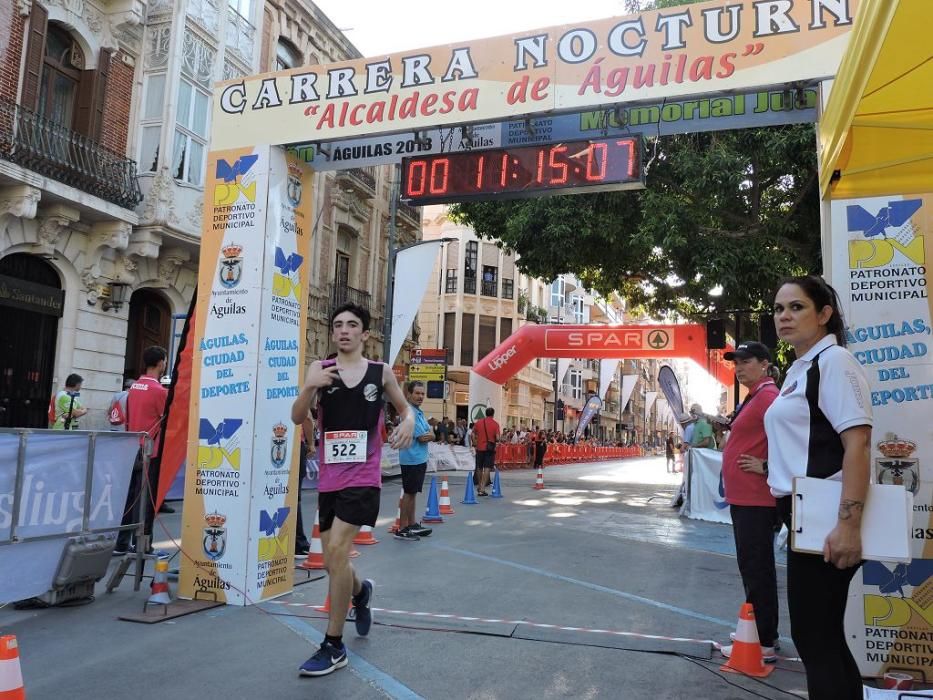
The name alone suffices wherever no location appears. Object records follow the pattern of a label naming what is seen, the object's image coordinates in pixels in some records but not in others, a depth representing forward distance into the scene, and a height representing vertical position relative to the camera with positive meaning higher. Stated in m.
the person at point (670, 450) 35.78 -0.53
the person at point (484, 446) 16.33 -0.27
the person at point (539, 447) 26.89 -0.43
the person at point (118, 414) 7.94 +0.08
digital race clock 5.63 +2.05
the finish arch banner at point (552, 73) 5.09 +2.67
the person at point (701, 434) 13.93 +0.11
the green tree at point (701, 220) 13.43 +4.22
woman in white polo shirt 2.73 -0.03
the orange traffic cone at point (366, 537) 9.07 -1.29
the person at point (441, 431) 27.02 +0.03
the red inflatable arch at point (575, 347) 19.41 +2.43
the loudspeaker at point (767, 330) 13.23 +1.95
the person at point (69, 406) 11.05 +0.22
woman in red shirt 4.78 -0.42
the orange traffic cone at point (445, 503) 12.47 -1.16
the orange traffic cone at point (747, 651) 4.41 -1.22
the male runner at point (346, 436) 4.41 -0.04
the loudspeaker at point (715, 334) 16.23 +2.28
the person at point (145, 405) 7.43 +0.17
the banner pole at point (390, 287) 20.65 +3.98
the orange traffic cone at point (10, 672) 2.87 -0.96
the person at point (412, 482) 9.59 -0.64
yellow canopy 3.36 +1.78
